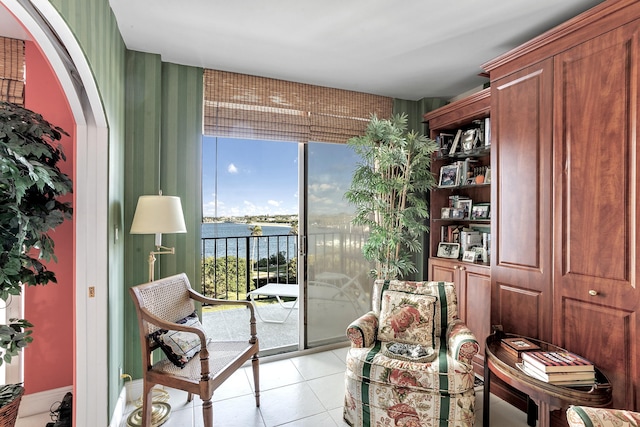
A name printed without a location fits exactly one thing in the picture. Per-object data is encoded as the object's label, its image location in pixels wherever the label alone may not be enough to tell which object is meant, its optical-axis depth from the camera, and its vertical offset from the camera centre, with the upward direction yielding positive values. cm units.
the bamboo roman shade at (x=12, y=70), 212 +98
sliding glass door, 319 -39
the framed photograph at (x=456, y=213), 301 +1
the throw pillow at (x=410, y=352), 192 -89
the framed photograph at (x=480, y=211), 274 +3
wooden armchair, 176 -88
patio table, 346 -89
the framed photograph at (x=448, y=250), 304 -36
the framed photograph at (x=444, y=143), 319 +73
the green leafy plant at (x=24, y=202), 144 +6
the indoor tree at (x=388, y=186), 290 +27
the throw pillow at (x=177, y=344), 191 -83
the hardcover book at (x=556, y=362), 156 -77
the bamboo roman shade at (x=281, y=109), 279 +102
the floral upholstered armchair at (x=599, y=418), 113 -76
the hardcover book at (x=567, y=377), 154 -82
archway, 173 -26
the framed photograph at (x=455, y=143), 305 +70
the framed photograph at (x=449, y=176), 306 +38
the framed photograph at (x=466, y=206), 296 +8
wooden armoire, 159 +14
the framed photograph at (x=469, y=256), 279 -38
